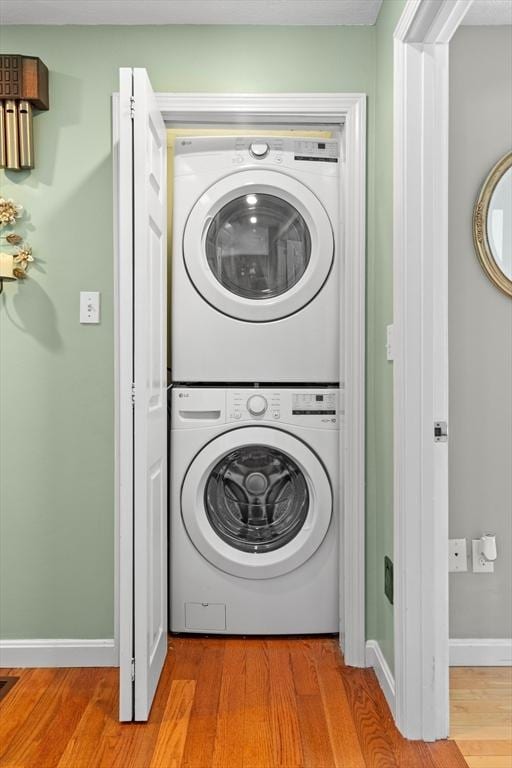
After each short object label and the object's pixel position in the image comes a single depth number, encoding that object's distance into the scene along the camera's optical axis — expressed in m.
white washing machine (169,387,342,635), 2.60
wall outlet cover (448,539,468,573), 2.46
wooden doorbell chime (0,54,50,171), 2.32
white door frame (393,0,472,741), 1.91
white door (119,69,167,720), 1.97
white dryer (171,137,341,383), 2.59
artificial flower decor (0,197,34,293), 2.40
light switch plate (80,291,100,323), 2.43
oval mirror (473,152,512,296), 2.44
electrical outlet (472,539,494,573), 2.46
